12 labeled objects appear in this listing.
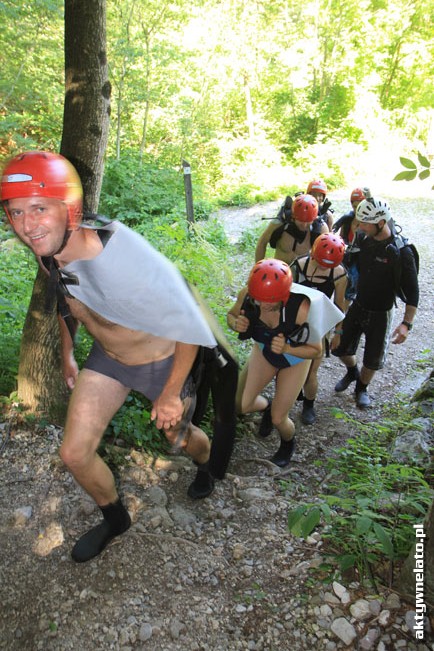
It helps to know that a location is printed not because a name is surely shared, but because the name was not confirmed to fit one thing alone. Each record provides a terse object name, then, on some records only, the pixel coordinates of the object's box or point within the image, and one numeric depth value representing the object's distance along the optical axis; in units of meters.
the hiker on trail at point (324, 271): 4.42
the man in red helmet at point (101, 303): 2.14
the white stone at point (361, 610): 2.37
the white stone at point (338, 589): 2.51
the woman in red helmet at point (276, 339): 3.54
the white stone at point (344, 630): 2.29
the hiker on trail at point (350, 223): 6.24
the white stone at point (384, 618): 2.32
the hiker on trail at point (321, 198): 6.28
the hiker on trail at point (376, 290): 4.67
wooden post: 8.84
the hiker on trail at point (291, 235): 5.42
